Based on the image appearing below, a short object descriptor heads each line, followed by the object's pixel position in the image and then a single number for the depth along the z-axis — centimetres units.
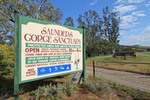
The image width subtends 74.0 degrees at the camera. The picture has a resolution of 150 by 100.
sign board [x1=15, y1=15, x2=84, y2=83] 294
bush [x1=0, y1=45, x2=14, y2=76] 477
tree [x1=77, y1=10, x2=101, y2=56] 4115
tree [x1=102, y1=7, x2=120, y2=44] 3758
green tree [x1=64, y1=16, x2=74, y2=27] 3065
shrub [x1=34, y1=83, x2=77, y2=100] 319
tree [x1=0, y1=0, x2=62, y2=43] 1045
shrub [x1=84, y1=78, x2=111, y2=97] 373
